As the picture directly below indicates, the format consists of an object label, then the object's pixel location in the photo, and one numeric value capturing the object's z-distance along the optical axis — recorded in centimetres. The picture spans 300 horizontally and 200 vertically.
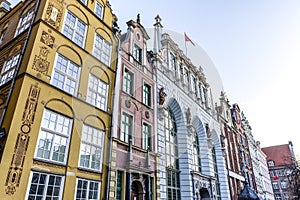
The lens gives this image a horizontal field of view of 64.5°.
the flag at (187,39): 2021
